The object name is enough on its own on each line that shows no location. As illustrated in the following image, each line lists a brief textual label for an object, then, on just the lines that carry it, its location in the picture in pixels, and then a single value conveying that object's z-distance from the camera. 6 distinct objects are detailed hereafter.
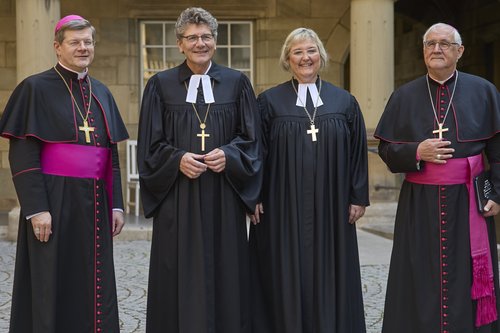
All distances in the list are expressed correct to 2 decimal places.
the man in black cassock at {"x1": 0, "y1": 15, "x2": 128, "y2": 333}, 4.12
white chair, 11.47
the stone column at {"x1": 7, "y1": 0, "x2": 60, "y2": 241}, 9.72
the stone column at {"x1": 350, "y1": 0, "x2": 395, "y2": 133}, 10.29
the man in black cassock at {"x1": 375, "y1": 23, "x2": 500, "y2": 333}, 4.38
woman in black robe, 4.64
